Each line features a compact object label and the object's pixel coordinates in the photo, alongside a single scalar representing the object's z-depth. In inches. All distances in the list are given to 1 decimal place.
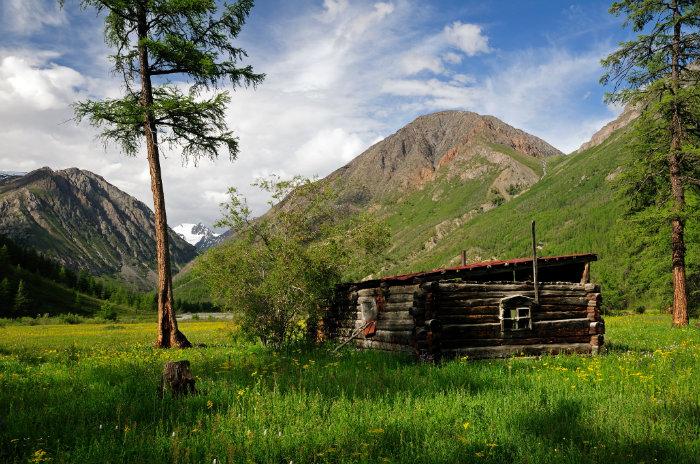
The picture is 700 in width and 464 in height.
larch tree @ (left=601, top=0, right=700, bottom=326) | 868.6
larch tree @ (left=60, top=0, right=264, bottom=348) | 651.5
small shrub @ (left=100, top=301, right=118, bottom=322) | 2876.5
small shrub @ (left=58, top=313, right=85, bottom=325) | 2225.6
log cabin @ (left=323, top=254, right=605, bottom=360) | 527.5
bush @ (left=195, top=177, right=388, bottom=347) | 600.1
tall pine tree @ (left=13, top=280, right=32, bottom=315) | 3129.9
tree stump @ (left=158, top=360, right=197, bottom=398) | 287.9
